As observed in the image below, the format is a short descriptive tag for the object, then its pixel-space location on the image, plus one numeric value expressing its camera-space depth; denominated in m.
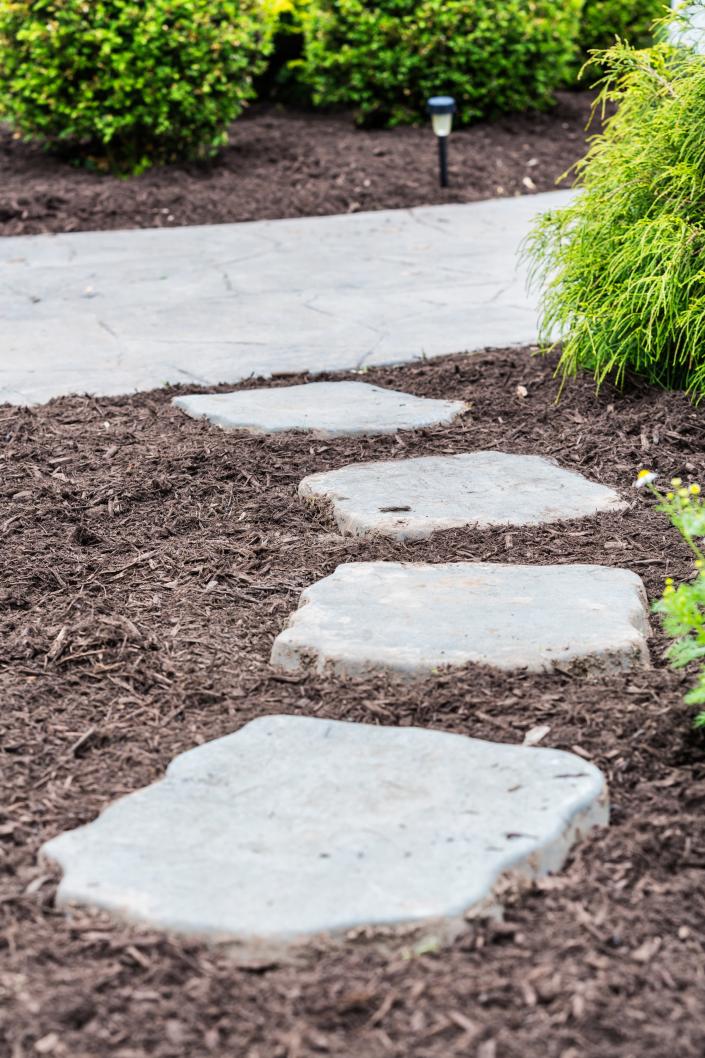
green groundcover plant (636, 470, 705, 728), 4.22
